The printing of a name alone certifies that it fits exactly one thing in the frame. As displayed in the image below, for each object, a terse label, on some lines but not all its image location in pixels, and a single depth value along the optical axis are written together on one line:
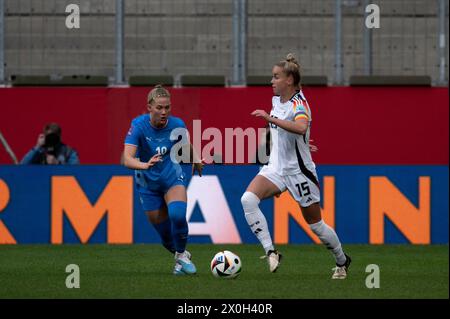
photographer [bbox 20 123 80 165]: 15.73
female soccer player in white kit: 10.04
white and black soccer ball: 10.08
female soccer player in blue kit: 10.45
